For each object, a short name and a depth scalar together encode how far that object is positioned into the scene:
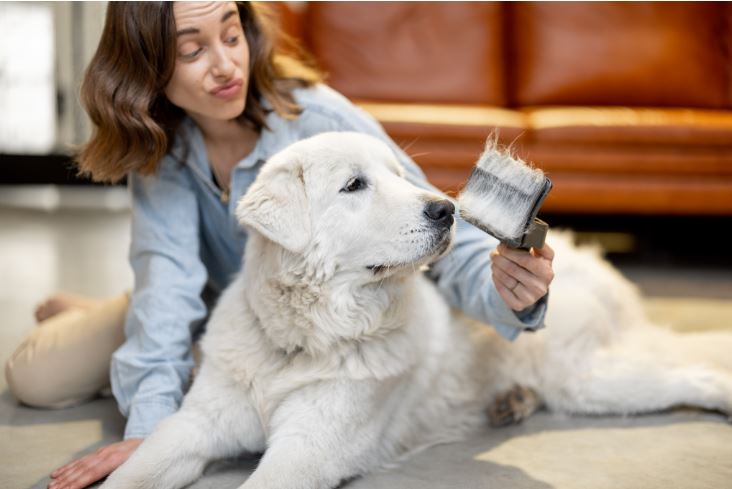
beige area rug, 2.07
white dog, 1.89
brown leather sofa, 4.98
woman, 2.24
